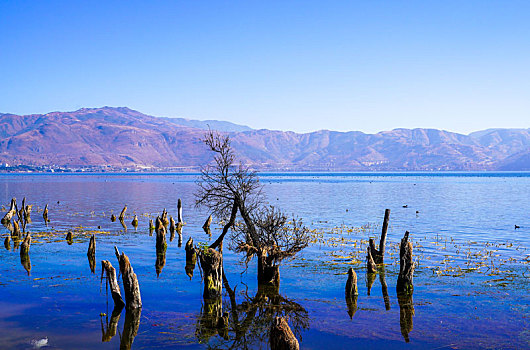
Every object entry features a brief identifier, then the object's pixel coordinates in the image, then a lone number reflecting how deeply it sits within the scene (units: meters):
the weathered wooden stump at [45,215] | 57.04
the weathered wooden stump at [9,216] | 50.66
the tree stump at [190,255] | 32.45
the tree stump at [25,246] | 33.16
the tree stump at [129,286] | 21.31
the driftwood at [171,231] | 45.21
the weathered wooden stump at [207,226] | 49.04
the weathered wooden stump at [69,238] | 39.73
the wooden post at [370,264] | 28.50
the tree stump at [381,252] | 31.12
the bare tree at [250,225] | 26.30
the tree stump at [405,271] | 23.86
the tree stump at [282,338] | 12.85
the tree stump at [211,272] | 22.41
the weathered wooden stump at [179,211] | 49.68
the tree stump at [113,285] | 21.33
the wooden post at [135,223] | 51.95
